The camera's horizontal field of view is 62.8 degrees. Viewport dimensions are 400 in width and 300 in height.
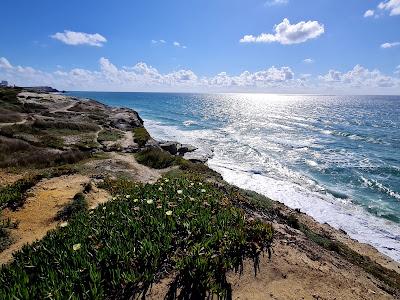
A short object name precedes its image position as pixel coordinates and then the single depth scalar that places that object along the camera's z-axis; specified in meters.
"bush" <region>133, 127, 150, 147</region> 36.66
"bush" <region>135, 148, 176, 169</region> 26.88
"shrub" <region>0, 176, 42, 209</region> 15.26
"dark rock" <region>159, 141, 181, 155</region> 42.62
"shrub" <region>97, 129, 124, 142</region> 37.97
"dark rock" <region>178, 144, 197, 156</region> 44.58
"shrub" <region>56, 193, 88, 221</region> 14.04
